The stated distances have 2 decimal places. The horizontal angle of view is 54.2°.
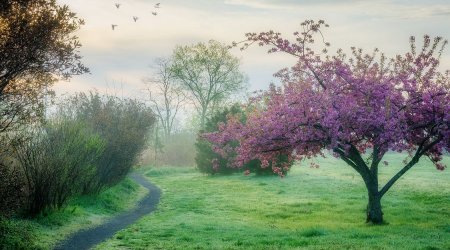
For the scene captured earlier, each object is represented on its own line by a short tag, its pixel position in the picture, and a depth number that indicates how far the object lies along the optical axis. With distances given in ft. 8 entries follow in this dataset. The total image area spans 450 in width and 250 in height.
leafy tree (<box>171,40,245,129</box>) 244.42
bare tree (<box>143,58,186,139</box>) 266.01
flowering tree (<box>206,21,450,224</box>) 59.00
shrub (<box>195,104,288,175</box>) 182.09
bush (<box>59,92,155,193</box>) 98.68
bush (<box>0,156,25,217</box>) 42.32
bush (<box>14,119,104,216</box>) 62.69
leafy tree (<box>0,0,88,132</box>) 41.73
